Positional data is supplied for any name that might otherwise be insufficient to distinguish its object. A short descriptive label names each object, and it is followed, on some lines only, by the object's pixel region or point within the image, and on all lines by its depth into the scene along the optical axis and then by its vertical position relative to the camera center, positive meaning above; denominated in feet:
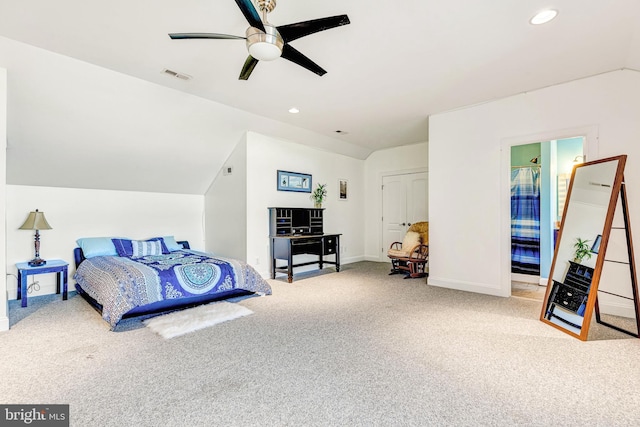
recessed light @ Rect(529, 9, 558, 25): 7.99 +5.10
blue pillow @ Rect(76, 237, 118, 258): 14.76 -1.52
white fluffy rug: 9.87 -3.57
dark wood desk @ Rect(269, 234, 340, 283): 16.88 -1.88
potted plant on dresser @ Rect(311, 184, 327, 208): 20.85 +1.22
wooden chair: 18.01 -2.24
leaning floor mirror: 9.37 -1.05
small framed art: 22.97 +1.85
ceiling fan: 6.89 +4.21
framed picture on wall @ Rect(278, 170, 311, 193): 18.92 +2.05
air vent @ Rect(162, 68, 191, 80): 11.26 +5.11
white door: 21.90 +0.76
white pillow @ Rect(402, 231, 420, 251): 18.53 -1.54
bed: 10.47 -2.37
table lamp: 13.28 -0.44
